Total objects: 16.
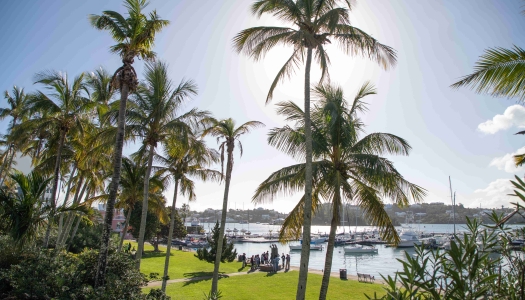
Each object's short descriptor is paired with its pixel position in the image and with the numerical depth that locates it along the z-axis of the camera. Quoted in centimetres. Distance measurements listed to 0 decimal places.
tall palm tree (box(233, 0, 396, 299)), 1075
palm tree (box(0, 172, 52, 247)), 1181
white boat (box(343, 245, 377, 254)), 6276
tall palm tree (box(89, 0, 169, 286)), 1166
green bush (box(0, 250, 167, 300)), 891
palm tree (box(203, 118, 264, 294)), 1745
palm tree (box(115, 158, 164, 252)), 2006
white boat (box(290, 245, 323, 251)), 6931
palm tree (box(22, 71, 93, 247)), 1627
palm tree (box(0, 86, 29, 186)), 2253
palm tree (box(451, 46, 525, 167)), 656
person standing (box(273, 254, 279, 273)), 2703
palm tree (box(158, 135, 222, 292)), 1754
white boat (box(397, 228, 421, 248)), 6950
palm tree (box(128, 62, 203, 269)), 1509
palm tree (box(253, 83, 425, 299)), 1189
